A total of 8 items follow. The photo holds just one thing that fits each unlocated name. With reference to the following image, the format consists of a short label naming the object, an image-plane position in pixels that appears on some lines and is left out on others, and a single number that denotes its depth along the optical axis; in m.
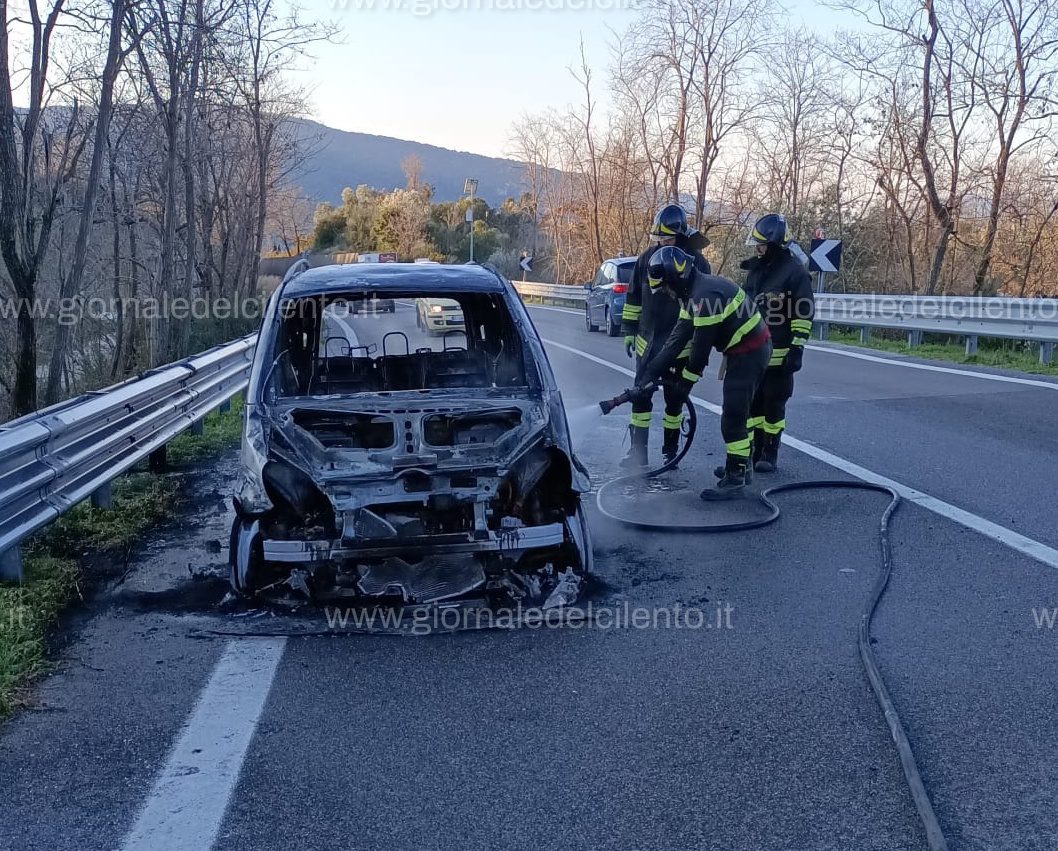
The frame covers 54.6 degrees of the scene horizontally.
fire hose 2.96
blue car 21.75
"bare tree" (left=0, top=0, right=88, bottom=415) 9.02
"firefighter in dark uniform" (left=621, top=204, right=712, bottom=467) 7.62
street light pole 39.33
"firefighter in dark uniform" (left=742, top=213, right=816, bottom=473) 7.68
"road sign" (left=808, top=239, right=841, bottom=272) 19.34
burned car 4.65
